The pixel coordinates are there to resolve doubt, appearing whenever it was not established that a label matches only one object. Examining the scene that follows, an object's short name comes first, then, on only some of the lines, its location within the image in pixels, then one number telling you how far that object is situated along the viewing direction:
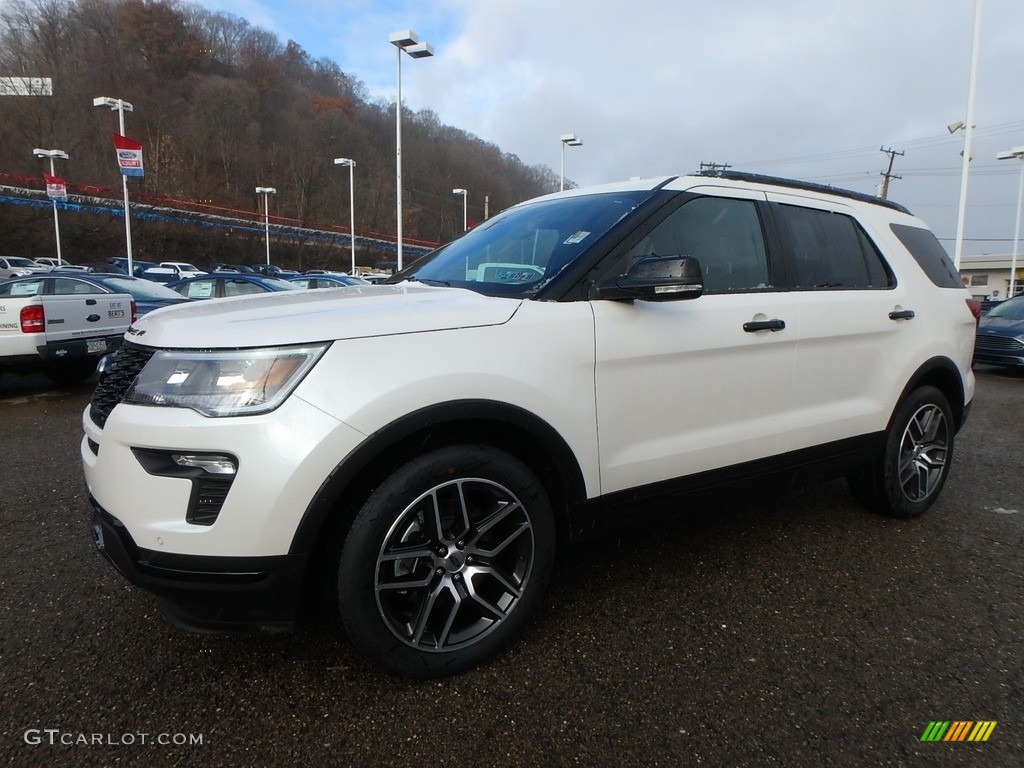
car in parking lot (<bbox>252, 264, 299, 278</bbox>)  44.06
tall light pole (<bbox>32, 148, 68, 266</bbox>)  40.94
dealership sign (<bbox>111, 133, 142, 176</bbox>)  18.91
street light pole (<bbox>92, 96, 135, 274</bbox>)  26.51
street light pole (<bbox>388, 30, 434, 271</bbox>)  18.38
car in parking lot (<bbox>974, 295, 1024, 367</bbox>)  10.28
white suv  1.89
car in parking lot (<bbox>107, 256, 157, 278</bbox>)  37.12
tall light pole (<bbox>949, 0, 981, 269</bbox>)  17.28
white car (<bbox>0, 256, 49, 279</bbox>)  32.48
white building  65.69
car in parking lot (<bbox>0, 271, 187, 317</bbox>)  9.97
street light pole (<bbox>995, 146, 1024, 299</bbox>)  29.89
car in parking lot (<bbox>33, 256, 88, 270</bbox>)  38.42
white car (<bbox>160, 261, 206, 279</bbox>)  39.80
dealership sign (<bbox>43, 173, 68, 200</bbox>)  27.56
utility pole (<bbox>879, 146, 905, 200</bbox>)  52.69
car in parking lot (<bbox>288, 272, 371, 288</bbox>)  22.06
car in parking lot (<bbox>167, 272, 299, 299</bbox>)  12.83
